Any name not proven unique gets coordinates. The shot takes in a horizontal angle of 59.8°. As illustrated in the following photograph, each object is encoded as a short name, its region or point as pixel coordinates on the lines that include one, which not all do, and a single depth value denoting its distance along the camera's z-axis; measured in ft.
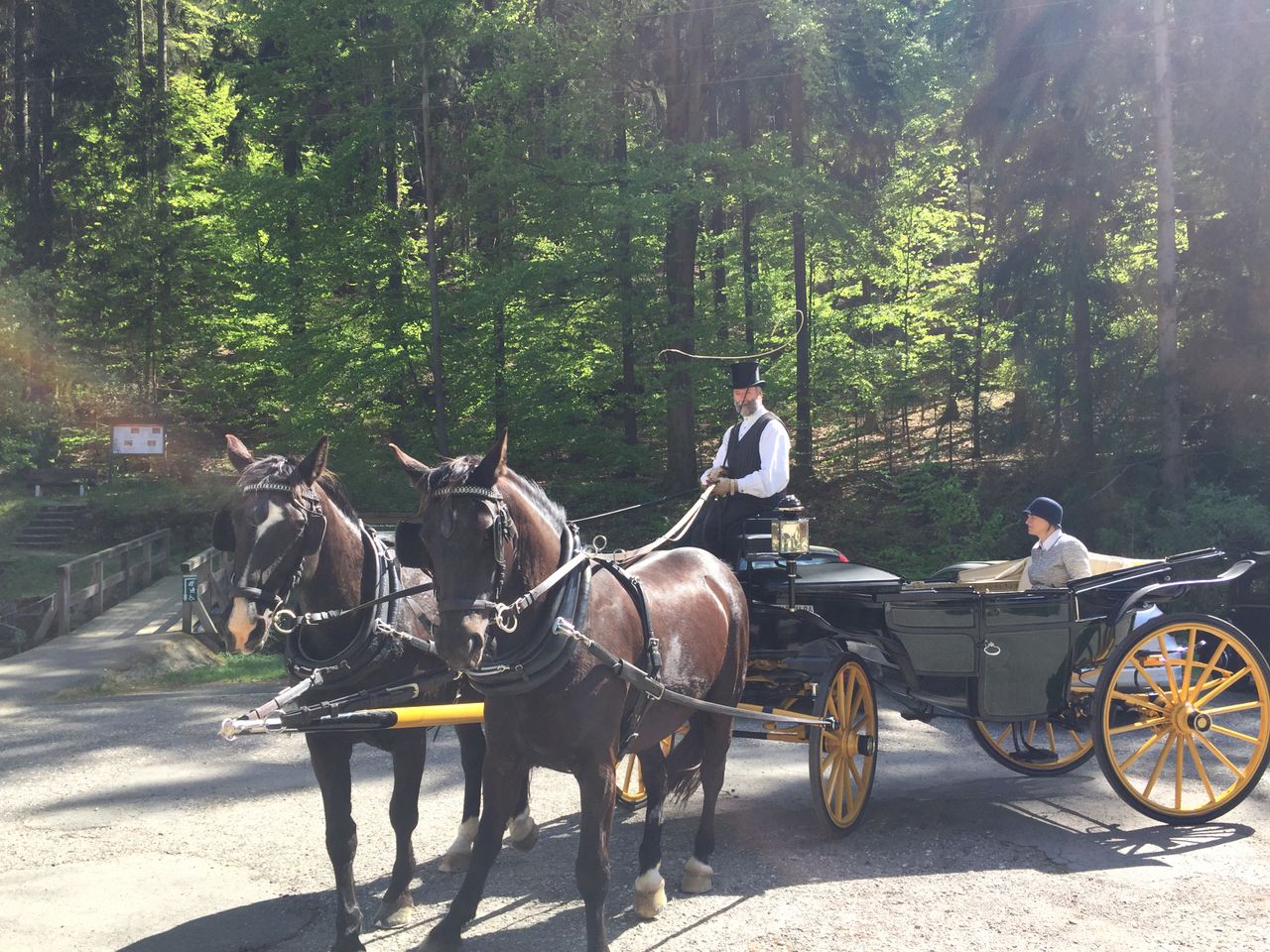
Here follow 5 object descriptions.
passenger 23.62
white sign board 82.89
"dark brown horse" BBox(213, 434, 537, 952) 14.82
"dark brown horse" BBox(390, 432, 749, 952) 12.90
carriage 20.76
